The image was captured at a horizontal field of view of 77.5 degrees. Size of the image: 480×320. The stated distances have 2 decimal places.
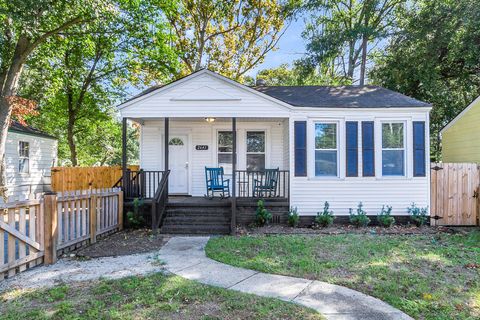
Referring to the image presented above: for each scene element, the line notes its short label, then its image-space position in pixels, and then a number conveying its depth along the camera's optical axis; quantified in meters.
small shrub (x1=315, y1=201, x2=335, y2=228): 8.12
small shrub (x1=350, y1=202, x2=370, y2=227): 8.14
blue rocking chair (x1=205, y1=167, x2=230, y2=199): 8.91
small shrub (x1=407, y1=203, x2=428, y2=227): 8.27
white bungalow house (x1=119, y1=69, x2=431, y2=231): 8.36
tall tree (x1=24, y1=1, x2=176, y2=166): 13.02
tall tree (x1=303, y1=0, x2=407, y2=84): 16.56
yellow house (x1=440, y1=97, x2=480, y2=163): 9.82
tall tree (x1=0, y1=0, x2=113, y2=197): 8.95
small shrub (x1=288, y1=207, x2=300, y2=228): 8.11
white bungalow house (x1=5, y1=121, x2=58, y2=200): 13.10
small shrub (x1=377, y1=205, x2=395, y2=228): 8.13
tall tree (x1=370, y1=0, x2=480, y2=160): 13.18
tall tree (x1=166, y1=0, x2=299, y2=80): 18.22
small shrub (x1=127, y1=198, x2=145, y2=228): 7.87
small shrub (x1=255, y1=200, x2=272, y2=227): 8.05
